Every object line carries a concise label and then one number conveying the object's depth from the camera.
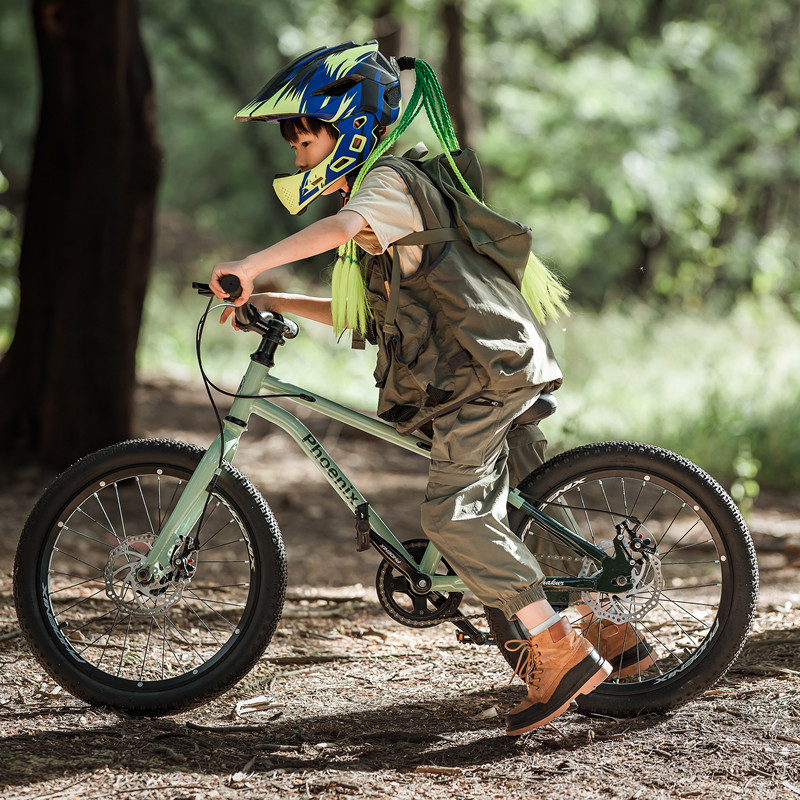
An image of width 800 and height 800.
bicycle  5.80
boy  5.47
